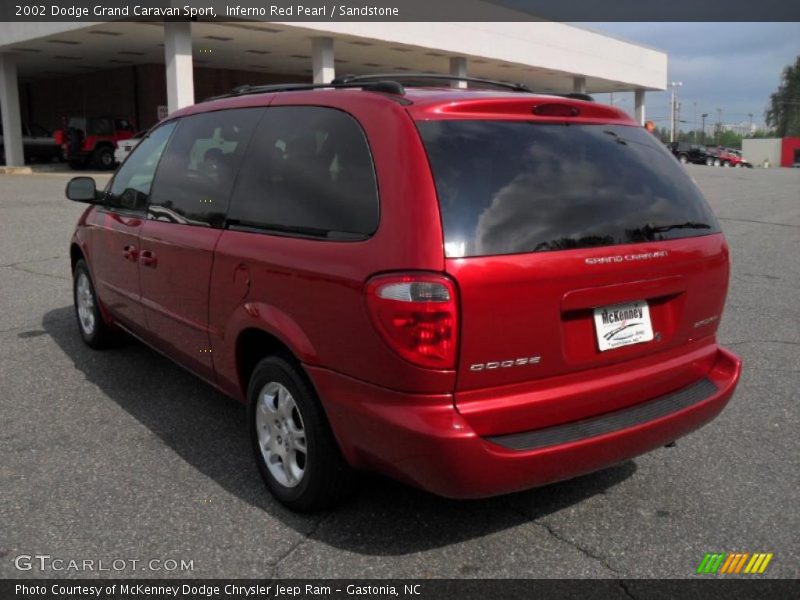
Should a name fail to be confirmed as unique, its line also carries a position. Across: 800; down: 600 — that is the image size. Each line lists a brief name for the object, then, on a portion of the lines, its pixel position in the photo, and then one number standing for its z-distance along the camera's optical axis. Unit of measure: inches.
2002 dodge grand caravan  101.8
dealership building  990.4
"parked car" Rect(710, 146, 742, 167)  2400.3
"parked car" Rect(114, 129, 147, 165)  1053.8
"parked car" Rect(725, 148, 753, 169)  2414.1
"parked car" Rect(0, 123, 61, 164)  1300.4
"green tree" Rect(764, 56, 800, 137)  5167.3
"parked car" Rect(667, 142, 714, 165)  2329.0
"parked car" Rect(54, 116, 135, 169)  1145.4
